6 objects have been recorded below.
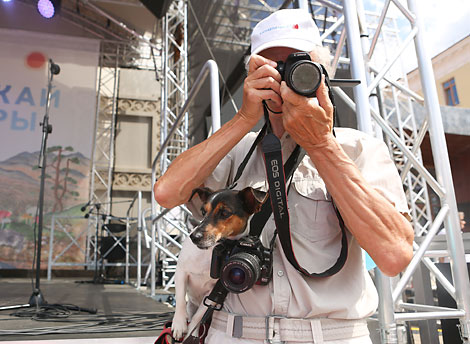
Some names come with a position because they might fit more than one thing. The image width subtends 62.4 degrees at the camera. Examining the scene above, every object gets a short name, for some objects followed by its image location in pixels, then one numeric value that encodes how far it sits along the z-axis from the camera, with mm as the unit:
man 614
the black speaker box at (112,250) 6398
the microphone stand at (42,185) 2777
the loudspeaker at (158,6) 6031
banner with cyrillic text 8453
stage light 5152
